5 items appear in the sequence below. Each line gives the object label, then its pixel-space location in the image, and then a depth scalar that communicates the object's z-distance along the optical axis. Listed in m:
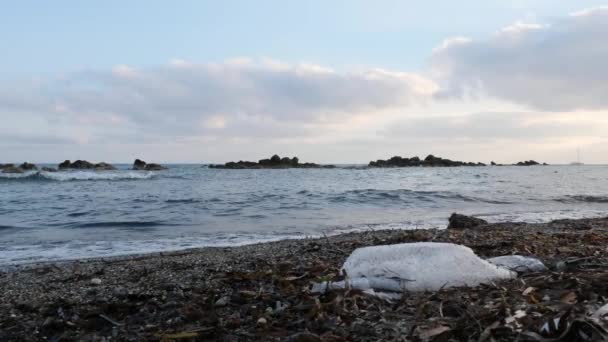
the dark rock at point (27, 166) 43.40
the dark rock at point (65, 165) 47.60
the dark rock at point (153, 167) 58.92
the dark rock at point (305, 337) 2.43
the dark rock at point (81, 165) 49.00
